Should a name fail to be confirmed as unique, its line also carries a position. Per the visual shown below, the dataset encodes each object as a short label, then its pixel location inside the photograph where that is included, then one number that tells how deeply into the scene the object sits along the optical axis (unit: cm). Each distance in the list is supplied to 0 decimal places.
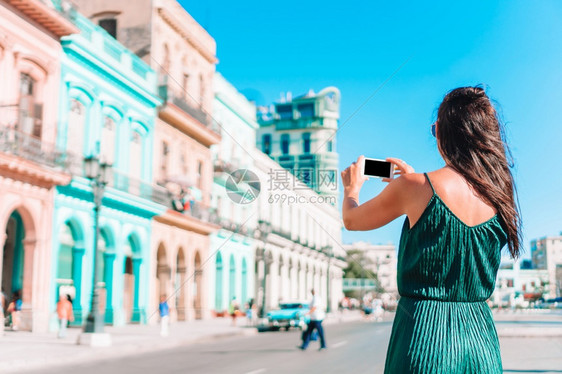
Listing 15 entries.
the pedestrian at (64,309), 1883
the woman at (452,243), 201
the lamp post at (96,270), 1641
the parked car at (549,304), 7534
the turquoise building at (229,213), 3203
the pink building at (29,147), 1983
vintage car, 2864
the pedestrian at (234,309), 2783
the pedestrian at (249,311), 3147
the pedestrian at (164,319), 1998
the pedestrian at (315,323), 1573
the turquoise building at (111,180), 2294
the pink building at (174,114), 2828
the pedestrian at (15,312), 2025
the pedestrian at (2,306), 1822
